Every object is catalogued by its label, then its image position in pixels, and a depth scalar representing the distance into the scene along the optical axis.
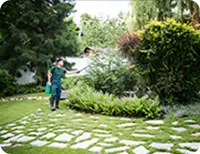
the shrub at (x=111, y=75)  6.62
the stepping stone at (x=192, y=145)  2.87
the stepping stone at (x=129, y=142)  3.12
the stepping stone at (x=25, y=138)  3.60
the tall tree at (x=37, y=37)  9.55
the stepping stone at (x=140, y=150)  2.81
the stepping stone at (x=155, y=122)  4.13
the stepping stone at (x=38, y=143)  3.36
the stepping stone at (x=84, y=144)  3.13
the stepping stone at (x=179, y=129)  3.64
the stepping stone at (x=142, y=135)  3.47
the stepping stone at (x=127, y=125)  4.12
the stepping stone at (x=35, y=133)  3.86
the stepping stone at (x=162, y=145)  2.93
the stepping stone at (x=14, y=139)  3.65
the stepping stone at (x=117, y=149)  2.91
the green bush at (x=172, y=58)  5.10
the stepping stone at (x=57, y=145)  3.22
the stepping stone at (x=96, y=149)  2.96
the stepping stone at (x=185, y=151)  2.73
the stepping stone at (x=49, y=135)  3.68
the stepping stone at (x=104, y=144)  3.11
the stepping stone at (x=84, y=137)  3.45
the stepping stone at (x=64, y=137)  3.50
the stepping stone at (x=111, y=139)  3.32
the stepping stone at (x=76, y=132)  3.76
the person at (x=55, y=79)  5.82
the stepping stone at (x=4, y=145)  3.41
